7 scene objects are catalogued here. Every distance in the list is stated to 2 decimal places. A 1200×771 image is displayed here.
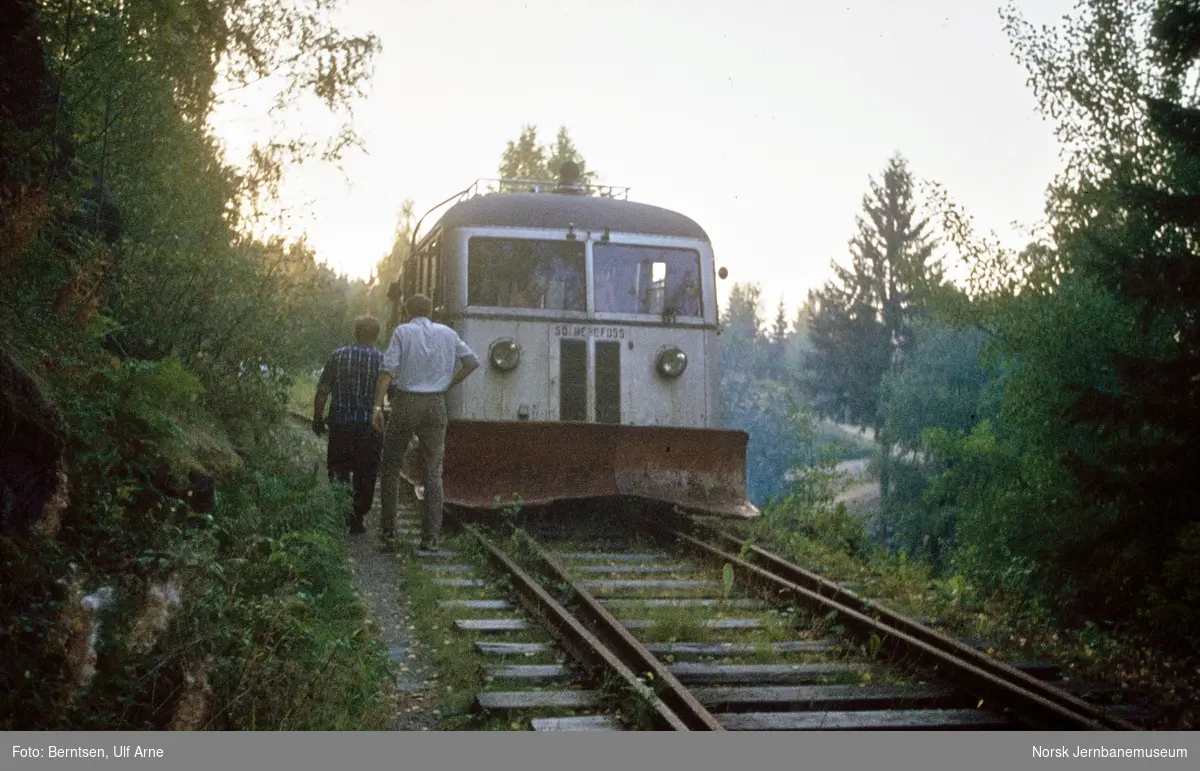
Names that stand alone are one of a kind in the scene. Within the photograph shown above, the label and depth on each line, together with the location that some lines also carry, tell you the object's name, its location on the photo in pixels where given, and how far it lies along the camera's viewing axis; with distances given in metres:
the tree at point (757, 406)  57.91
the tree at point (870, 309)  48.88
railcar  9.24
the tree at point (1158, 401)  5.20
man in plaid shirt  8.50
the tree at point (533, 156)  41.97
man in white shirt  8.20
